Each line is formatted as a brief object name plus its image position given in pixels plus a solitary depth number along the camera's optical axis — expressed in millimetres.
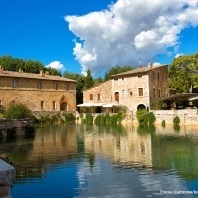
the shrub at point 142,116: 28421
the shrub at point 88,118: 32680
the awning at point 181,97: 29613
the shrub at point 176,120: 26215
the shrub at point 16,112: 20193
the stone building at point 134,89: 32503
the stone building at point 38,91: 31312
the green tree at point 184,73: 36043
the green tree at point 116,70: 51414
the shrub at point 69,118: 33673
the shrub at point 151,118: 27914
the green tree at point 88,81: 46171
